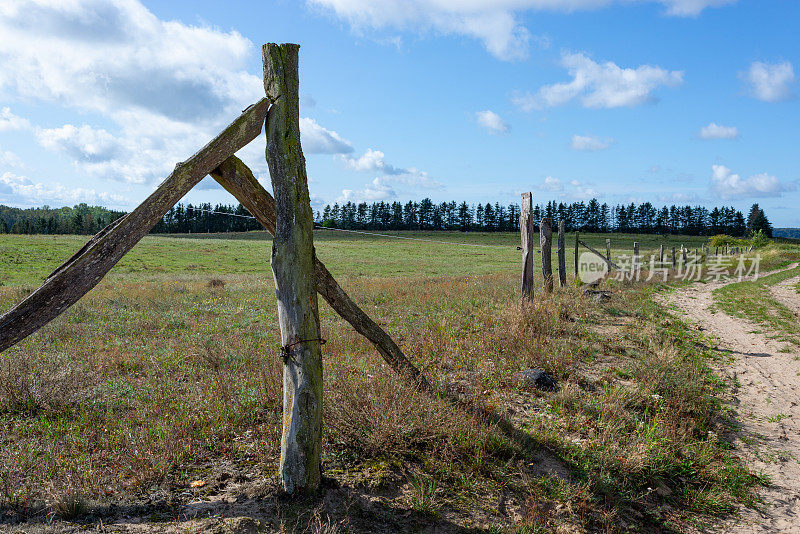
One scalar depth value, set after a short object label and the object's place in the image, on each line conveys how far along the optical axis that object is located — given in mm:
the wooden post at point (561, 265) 14531
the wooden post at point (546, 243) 13031
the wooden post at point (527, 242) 10961
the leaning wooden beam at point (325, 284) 4121
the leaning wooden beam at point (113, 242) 3277
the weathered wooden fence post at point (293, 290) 3871
